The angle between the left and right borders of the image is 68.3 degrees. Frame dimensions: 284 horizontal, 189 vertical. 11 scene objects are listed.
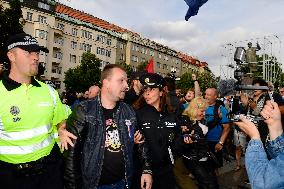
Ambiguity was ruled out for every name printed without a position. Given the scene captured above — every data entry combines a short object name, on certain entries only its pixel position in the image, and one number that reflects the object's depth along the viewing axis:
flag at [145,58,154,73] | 5.31
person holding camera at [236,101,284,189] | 1.32
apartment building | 35.97
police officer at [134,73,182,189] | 2.72
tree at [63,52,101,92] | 31.55
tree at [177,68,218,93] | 46.01
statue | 4.09
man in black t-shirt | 2.16
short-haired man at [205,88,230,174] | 4.40
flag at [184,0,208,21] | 3.82
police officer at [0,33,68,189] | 2.07
